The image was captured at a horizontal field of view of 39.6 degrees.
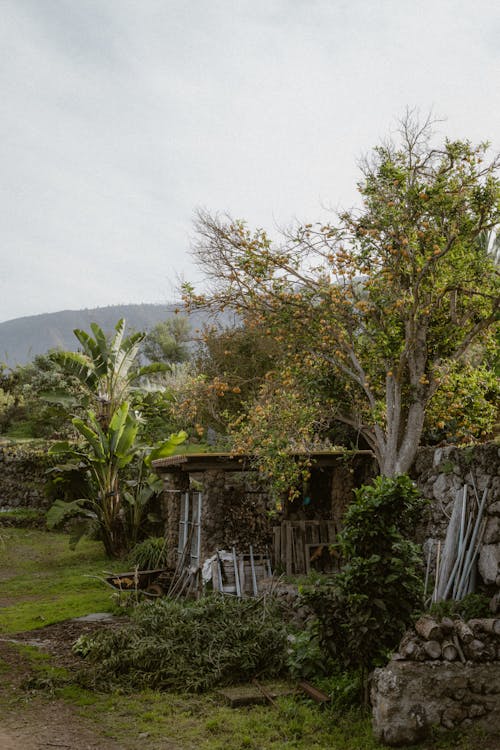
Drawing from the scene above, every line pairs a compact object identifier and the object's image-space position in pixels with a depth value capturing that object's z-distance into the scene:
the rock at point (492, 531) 7.82
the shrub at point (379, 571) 6.82
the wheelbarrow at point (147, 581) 13.54
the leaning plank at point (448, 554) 8.10
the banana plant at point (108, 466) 16.83
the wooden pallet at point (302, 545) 12.09
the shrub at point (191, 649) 8.34
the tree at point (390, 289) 10.20
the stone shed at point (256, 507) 12.32
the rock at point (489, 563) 7.63
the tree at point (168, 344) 43.00
